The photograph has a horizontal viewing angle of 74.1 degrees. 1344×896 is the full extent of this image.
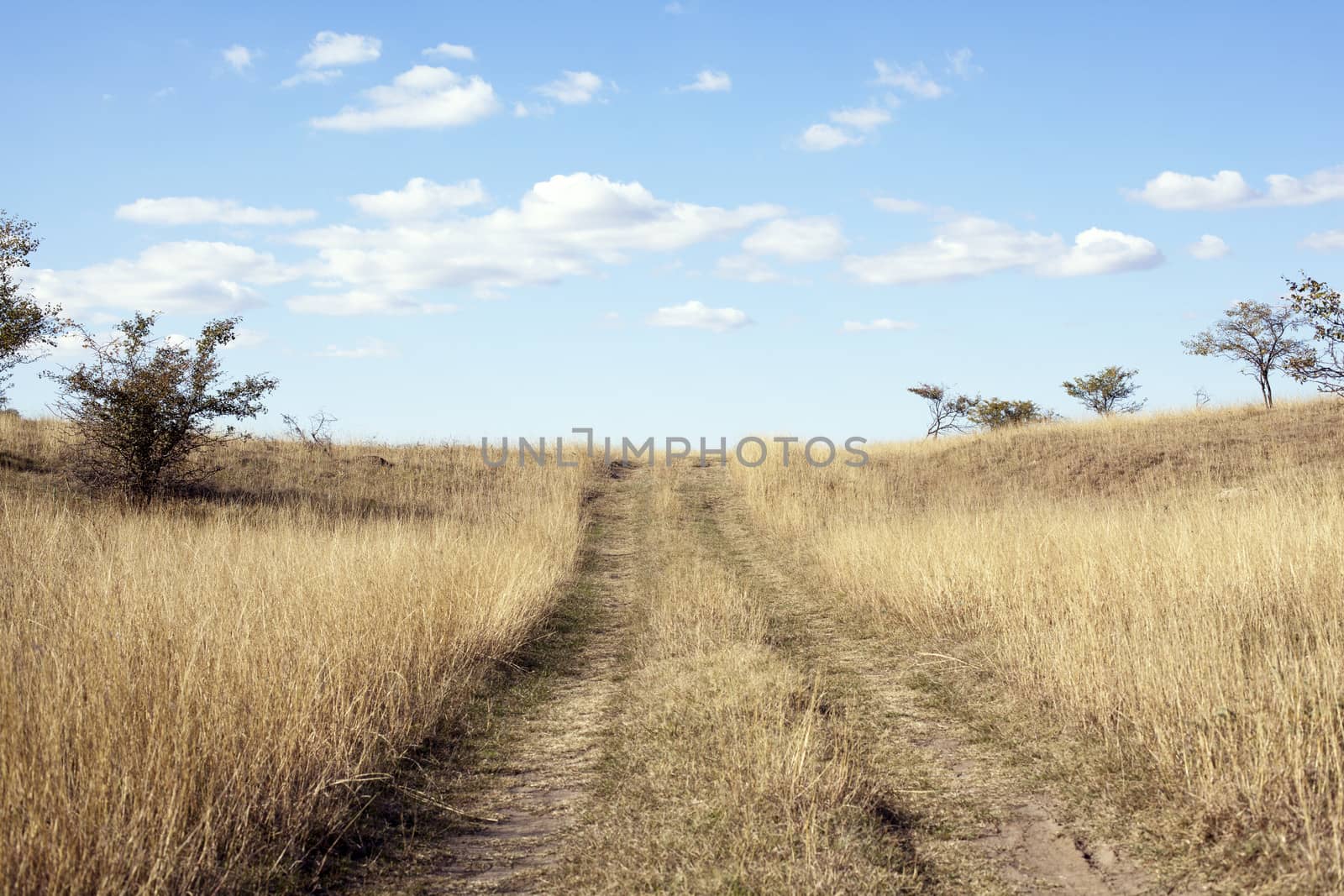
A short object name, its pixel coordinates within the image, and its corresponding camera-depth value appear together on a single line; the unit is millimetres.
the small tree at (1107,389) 41625
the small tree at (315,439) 22188
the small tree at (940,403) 38250
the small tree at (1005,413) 39062
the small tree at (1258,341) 27703
